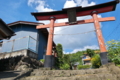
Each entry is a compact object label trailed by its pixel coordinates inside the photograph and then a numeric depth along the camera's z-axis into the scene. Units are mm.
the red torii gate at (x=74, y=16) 7470
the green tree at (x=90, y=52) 38662
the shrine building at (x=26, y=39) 10613
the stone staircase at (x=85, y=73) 3830
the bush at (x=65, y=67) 10764
